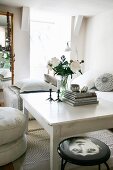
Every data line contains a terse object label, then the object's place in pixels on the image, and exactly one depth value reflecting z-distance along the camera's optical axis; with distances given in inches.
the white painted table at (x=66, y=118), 60.7
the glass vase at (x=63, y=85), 86.7
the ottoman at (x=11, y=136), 72.8
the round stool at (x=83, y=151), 51.2
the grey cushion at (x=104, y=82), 129.1
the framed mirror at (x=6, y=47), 142.9
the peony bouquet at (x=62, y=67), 82.8
